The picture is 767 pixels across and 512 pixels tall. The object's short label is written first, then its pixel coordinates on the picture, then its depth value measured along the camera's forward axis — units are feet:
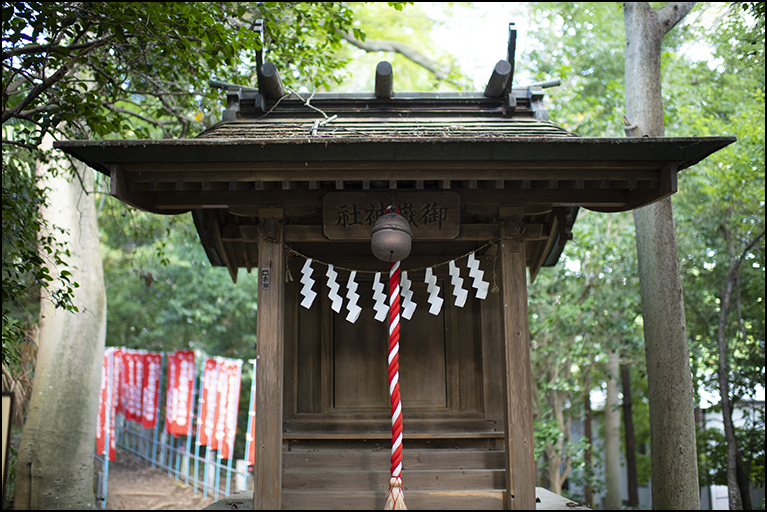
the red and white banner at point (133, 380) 44.91
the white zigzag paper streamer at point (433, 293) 15.57
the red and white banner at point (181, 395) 42.37
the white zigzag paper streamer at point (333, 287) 15.61
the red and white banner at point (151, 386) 44.32
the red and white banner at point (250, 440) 35.62
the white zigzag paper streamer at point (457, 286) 15.47
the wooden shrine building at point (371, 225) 12.74
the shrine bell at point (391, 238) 13.40
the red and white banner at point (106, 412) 41.34
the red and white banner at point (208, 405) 40.42
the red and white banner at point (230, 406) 40.19
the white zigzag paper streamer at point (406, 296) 15.92
